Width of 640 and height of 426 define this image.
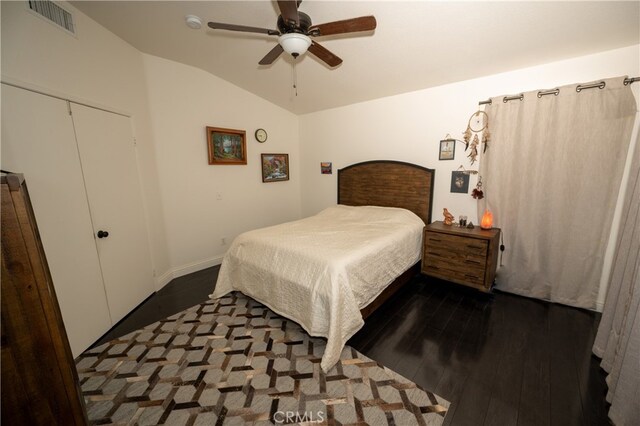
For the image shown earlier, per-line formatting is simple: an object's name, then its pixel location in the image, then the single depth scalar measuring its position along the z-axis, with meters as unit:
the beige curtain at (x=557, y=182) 2.24
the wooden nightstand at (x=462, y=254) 2.62
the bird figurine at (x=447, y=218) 3.08
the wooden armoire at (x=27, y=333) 0.83
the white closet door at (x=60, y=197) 1.69
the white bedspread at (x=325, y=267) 1.95
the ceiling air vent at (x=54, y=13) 1.81
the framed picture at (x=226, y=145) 3.58
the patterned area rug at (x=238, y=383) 1.51
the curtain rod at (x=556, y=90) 2.13
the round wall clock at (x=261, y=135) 4.14
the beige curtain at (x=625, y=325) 1.33
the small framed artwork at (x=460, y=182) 3.09
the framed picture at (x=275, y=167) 4.34
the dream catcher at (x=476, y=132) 2.84
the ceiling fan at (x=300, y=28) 1.62
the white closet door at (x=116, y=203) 2.22
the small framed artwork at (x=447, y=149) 3.13
